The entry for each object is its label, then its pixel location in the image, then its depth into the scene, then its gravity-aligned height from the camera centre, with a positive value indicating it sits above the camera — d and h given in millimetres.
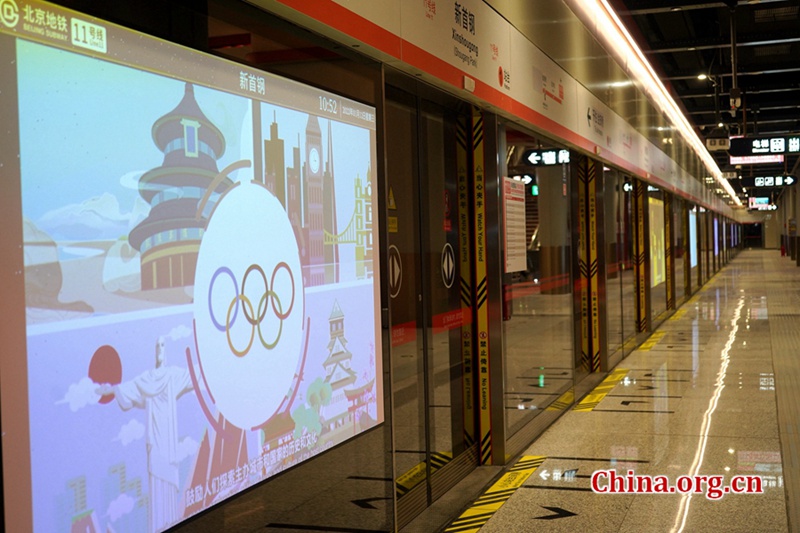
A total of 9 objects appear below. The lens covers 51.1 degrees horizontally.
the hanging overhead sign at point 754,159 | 18609 +1775
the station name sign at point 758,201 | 42781 +1872
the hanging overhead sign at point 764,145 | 16094 +1821
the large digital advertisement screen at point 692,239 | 19841 +2
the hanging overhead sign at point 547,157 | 6362 +708
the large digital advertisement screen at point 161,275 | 1787 -60
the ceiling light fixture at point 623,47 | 7074 +2030
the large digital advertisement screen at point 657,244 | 12383 -56
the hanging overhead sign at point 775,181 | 26797 +1815
